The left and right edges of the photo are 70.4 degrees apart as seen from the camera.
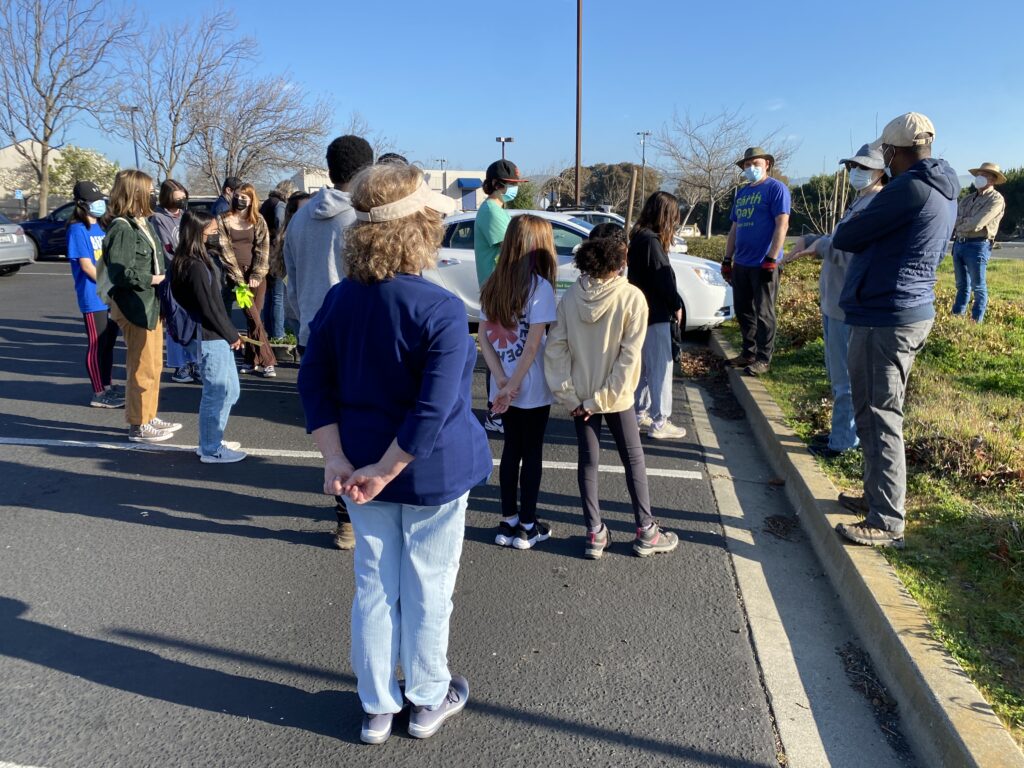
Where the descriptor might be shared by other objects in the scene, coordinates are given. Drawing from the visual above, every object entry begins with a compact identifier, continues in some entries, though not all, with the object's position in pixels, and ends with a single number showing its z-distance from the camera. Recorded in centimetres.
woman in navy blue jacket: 209
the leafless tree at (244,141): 2536
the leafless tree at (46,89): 2542
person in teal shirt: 487
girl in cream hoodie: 348
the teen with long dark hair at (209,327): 454
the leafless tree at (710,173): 2506
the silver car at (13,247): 1553
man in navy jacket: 337
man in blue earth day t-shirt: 667
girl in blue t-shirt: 596
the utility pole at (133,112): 2558
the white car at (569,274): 845
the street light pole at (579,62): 2289
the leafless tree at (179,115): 2523
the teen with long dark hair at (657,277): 502
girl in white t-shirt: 356
